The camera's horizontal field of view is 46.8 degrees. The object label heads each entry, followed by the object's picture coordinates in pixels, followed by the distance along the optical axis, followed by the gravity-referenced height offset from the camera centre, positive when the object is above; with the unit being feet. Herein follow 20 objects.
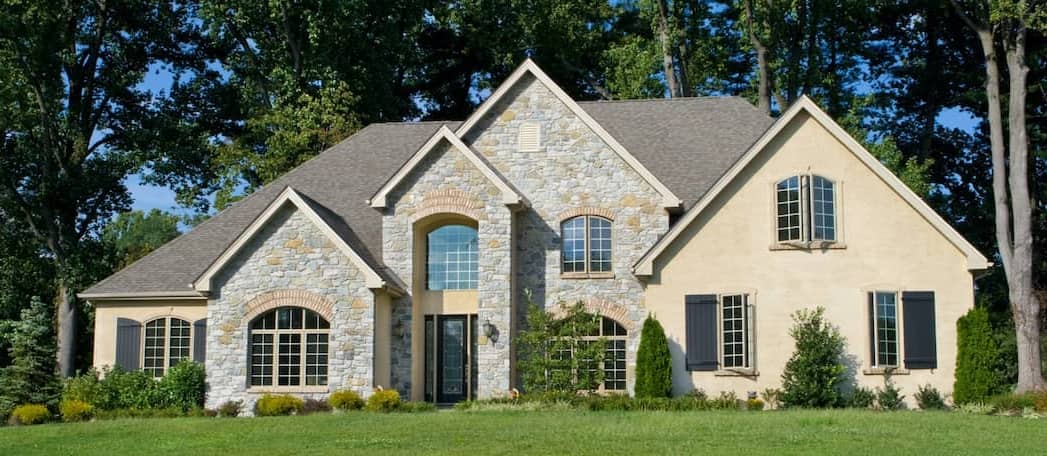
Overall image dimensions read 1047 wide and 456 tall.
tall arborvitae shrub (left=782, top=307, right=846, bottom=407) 79.66 -0.86
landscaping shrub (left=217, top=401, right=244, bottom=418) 81.66 -3.44
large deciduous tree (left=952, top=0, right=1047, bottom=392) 91.91 +15.34
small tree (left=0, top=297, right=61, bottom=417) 86.33 -0.80
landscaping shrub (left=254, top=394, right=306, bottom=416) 79.56 -3.11
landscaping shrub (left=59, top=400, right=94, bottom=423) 81.71 -3.50
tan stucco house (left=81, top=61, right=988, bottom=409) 82.38 +6.23
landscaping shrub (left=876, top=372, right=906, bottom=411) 79.66 -2.85
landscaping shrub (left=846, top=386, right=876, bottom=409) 79.87 -2.85
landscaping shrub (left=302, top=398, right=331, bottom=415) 80.53 -3.23
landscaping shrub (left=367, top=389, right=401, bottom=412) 78.95 -2.86
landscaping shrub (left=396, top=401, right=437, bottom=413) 79.00 -3.26
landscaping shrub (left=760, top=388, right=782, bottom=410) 81.05 -2.74
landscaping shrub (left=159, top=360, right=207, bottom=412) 83.71 -1.93
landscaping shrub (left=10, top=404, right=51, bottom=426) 81.76 -3.71
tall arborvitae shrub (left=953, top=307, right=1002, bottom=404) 79.05 -0.46
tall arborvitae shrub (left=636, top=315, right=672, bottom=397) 81.76 -0.56
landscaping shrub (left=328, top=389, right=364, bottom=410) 80.28 -2.82
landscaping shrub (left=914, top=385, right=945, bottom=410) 79.66 -2.87
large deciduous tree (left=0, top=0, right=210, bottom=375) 115.85 +24.22
